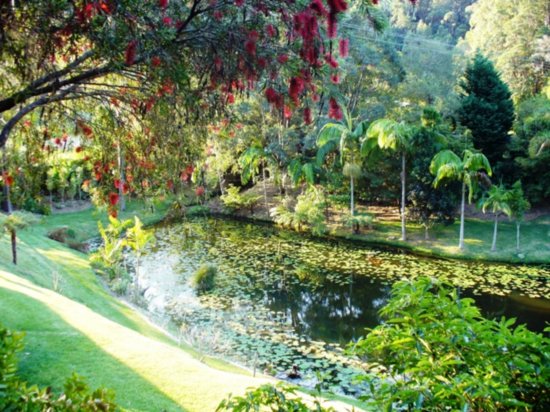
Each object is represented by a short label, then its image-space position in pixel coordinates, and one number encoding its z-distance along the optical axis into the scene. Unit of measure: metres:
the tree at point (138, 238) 12.08
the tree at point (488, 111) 20.69
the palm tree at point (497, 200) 16.20
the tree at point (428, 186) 17.91
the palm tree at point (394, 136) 17.31
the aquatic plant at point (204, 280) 12.34
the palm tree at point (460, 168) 16.27
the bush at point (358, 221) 19.18
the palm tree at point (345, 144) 19.12
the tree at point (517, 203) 16.28
